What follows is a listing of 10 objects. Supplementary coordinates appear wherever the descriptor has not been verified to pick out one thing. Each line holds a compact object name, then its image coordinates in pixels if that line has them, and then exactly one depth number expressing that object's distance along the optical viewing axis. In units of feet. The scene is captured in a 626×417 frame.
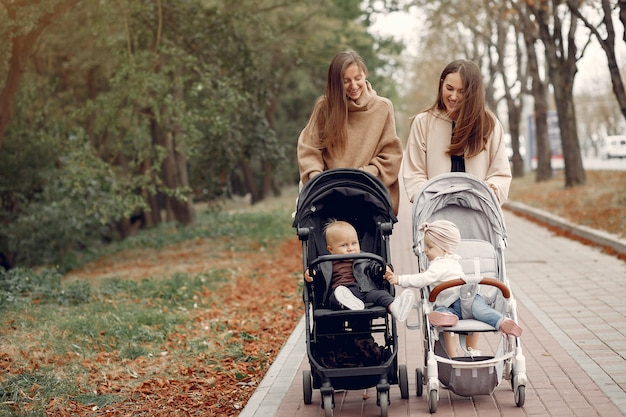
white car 219.61
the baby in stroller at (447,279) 19.71
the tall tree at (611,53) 61.11
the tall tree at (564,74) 82.69
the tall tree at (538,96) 95.14
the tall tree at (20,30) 45.37
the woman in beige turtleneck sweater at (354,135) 21.80
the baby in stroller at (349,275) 19.93
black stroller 19.84
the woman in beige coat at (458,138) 21.44
